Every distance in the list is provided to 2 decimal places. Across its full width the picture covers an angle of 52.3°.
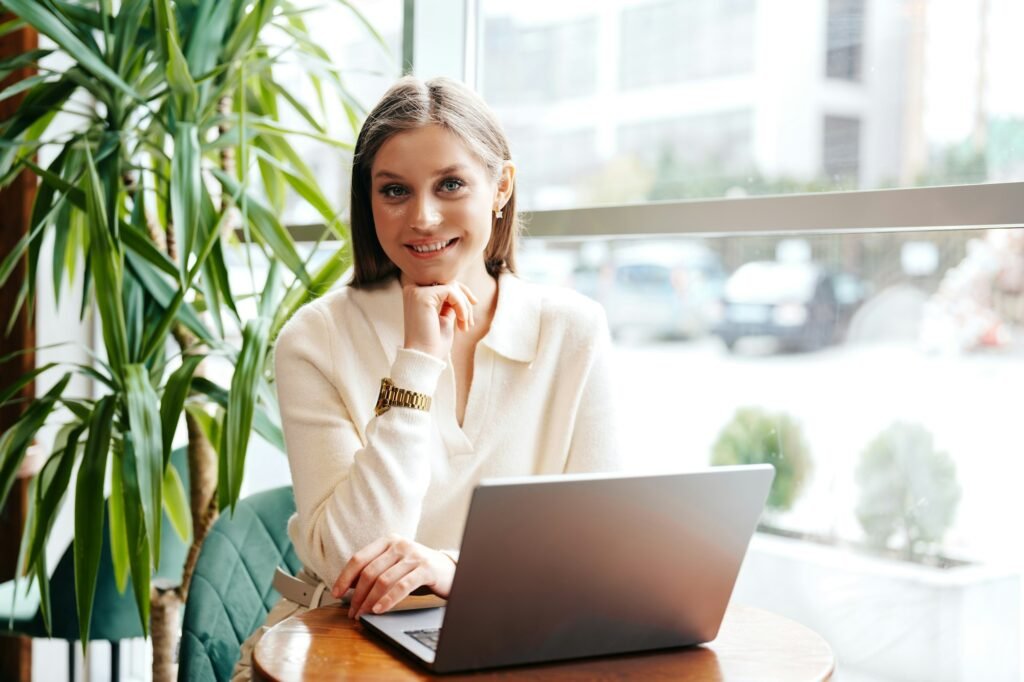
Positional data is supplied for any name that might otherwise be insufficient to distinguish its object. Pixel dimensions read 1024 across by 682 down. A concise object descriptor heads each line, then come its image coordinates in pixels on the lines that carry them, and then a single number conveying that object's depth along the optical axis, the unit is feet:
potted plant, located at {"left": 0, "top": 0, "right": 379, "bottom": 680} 6.10
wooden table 3.42
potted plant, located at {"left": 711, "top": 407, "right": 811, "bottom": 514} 6.12
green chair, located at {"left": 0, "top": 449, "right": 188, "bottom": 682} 7.75
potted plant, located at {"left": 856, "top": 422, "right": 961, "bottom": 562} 5.45
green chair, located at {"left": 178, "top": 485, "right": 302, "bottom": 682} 5.47
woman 4.79
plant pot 5.23
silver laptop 3.20
